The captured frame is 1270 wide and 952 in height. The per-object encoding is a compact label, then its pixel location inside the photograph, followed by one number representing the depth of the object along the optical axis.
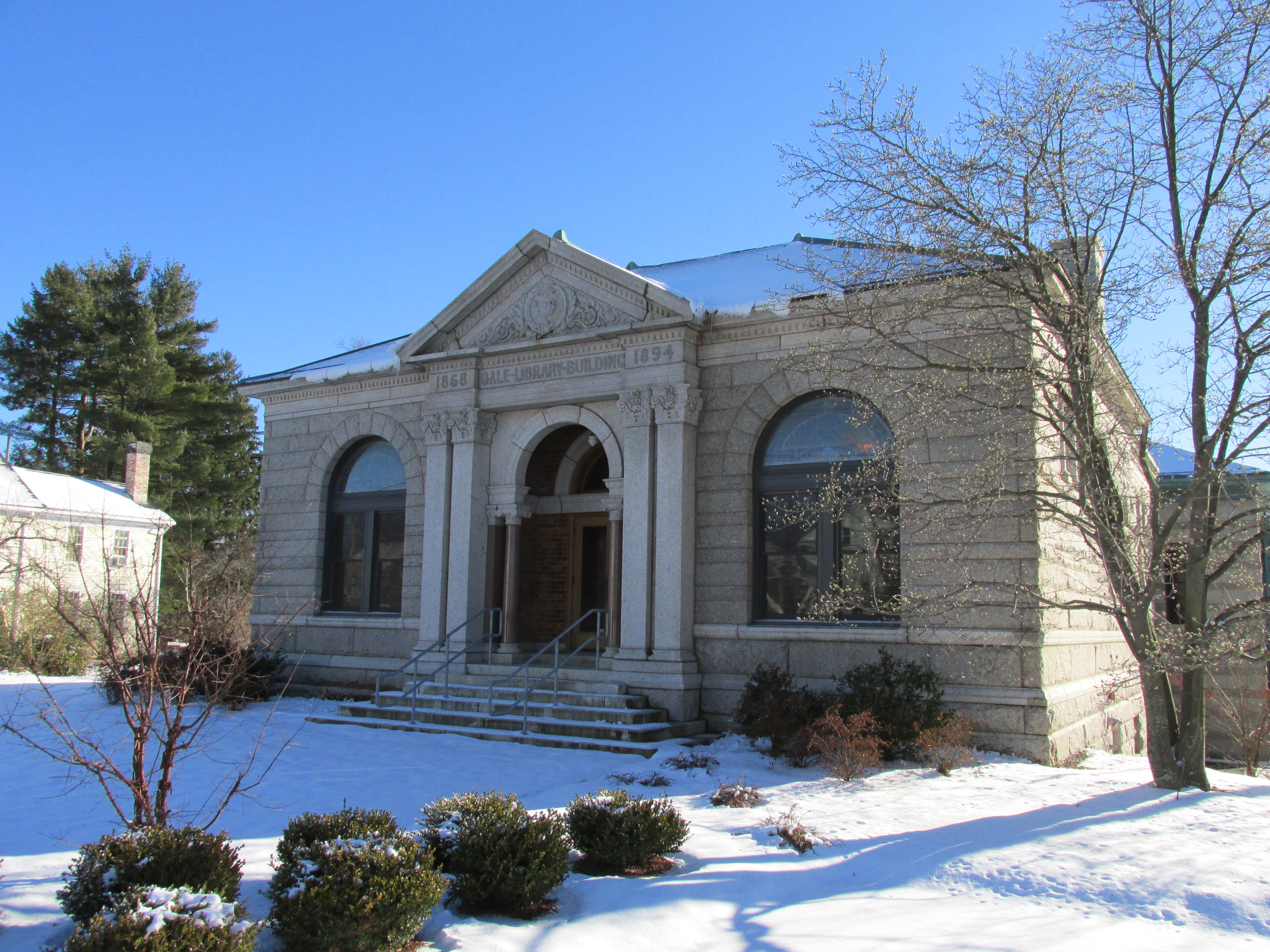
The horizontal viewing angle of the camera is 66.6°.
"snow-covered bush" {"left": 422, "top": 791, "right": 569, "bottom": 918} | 5.86
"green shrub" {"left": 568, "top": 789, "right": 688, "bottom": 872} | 6.57
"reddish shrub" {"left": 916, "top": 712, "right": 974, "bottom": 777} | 9.87
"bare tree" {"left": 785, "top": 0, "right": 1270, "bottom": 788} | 8.67
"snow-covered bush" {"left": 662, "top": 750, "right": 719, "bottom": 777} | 10.05
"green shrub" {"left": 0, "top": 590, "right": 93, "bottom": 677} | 19.78
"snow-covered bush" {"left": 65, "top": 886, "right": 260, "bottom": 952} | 4.44
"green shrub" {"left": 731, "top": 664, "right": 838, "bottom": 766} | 10.16
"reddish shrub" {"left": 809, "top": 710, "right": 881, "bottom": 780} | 9.44
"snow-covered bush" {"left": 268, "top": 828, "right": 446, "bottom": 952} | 5.08
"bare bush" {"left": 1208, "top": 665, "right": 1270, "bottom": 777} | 14.01
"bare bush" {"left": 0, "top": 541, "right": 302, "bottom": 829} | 5.91
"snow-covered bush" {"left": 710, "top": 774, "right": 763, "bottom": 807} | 8.55
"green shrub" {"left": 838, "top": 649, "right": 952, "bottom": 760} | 10.10
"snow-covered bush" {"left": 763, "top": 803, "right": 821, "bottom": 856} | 7.15
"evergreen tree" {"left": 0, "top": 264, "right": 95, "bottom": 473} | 35.53
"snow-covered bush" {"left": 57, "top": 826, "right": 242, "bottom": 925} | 5.16
